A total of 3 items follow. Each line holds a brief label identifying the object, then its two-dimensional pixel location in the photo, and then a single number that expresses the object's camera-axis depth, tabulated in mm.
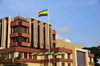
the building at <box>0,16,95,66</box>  63094
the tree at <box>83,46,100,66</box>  99125
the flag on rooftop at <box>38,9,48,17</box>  53500
